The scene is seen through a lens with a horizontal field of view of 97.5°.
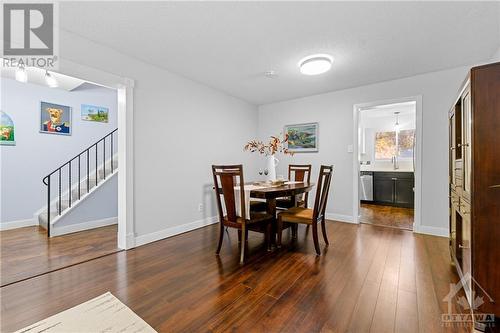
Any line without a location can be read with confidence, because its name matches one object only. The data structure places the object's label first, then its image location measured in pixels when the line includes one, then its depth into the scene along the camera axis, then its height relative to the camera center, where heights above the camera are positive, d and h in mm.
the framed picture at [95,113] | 4535 +1143
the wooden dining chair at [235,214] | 2381 -559
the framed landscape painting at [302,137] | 4461 +622
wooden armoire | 1388 -144
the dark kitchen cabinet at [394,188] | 5250 -542
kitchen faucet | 5832 +123
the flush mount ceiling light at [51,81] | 3042 +1209
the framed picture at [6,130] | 3685 +620
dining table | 2406 -289
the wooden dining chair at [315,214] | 2576 -586
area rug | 1400 -1040
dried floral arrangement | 3031 +292
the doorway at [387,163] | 5188 +101
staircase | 3732 -193
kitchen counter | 5751 -65
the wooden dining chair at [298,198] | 3518 -510
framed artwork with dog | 4062 +923
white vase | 3175 -4
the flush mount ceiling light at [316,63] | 2758 +1313
